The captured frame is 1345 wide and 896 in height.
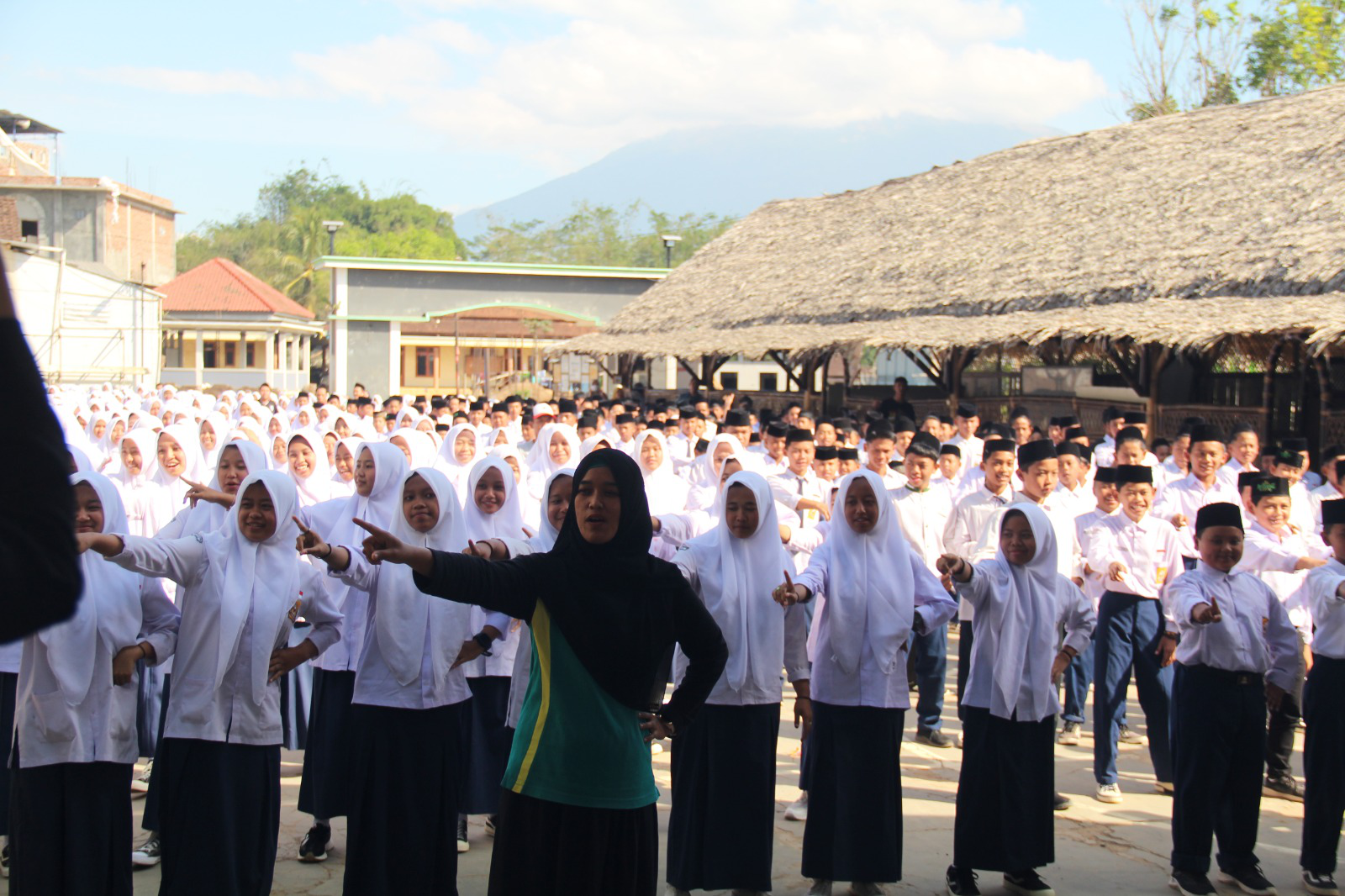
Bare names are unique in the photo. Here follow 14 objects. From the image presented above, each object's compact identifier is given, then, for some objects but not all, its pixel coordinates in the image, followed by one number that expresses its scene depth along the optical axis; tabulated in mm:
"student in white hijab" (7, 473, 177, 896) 3852
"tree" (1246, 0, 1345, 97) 29125
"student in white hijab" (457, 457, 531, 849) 5305
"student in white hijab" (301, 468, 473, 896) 4289
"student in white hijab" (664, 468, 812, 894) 4621
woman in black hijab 3135
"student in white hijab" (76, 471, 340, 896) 3969
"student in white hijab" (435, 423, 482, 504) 9391
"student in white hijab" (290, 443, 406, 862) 4914
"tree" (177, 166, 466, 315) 53594
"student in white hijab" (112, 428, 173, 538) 7145
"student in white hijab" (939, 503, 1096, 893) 4766
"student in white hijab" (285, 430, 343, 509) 7508
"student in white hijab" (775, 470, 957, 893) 4688
